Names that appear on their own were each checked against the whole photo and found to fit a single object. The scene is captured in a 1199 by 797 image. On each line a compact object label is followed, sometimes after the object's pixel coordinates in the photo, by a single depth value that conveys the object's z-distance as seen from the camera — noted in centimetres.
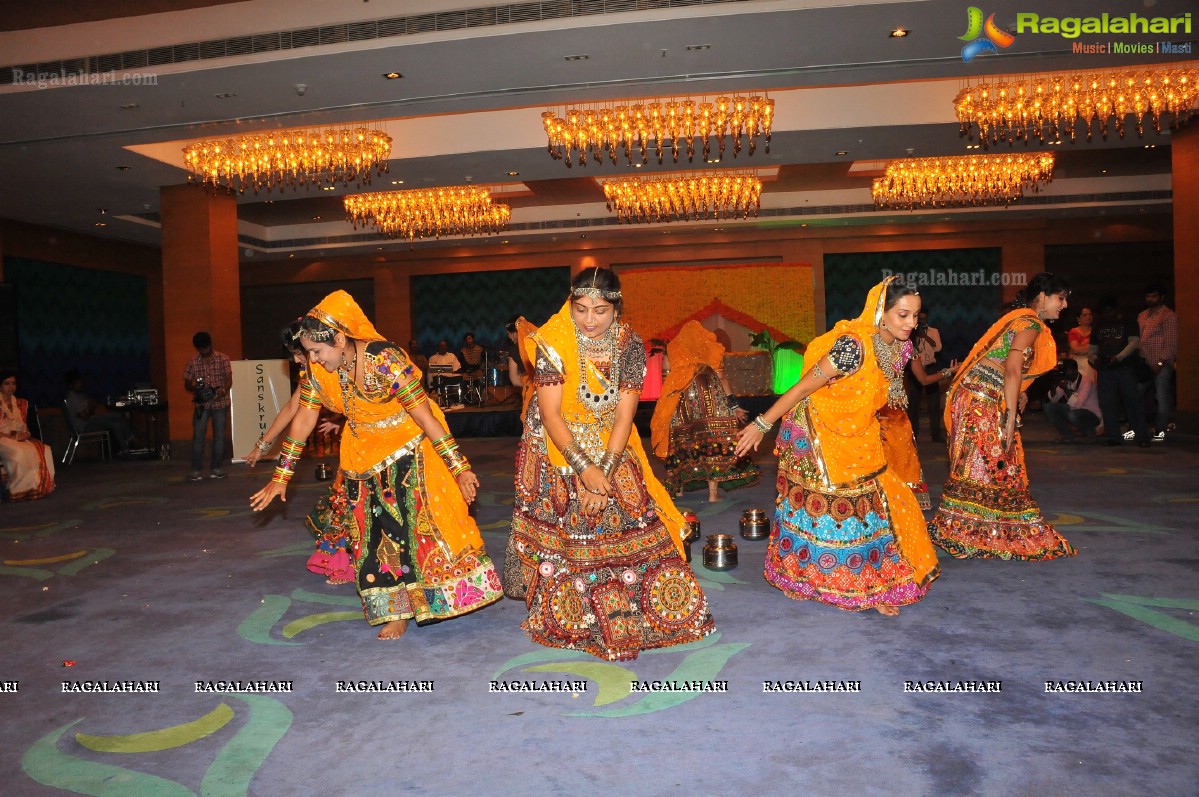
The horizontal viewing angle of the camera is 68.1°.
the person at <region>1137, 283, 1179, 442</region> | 979
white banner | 1057
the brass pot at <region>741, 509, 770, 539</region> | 532
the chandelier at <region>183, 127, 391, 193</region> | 959
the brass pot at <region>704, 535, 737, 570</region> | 464
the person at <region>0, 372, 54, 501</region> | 821
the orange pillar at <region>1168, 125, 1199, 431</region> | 1009
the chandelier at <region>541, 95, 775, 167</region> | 909
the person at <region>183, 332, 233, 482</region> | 916
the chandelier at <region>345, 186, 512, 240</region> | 1294
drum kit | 1583
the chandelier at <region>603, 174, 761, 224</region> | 1254
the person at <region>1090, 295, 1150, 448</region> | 927
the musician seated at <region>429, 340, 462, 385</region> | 1619
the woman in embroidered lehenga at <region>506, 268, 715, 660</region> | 329
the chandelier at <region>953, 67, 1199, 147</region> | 838
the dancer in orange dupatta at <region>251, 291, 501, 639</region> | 359
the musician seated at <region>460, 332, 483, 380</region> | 1714
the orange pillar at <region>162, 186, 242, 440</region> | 1143
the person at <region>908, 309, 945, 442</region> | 852
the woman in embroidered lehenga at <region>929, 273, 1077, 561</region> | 462
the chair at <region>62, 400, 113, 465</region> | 1162
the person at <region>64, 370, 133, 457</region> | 1159
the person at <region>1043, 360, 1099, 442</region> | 1009
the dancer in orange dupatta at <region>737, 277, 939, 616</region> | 374
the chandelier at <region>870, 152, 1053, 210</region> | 1202
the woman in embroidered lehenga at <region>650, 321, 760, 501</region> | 676
